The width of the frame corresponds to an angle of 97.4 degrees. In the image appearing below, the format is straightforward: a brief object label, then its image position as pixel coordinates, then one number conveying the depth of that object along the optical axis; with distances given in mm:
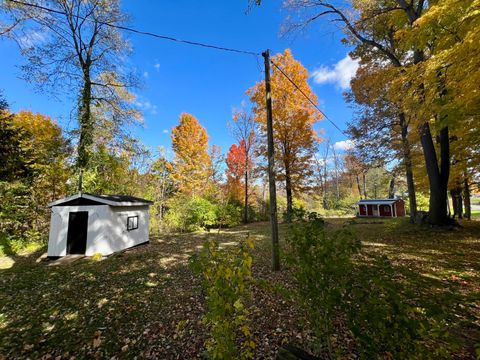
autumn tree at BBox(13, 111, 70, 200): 10534
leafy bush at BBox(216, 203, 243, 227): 16016
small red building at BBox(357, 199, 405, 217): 21297
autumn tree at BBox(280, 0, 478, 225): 4293
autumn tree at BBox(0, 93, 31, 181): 9861
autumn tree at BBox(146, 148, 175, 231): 14823
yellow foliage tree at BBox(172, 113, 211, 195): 18531
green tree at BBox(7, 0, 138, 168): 8938
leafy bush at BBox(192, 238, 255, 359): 1851
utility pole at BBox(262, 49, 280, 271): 5141
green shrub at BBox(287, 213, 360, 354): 2035
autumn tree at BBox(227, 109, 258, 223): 18644
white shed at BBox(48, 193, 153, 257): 8125
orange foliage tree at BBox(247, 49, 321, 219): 13227
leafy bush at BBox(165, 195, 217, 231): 14625
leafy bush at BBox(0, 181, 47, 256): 9641
